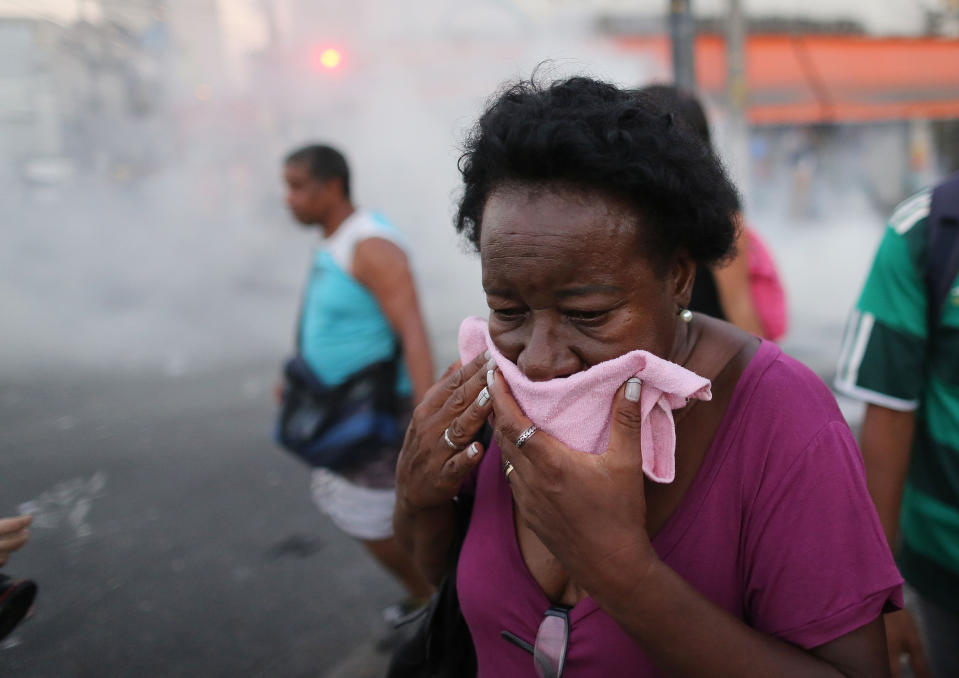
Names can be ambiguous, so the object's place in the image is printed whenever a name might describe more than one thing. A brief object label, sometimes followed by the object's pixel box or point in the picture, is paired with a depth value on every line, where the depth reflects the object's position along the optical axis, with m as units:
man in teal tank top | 3.23
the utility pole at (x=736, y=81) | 8.83
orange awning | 12.74
